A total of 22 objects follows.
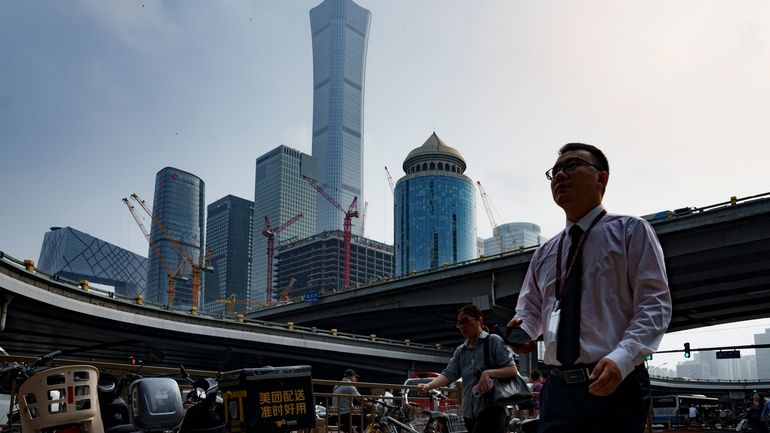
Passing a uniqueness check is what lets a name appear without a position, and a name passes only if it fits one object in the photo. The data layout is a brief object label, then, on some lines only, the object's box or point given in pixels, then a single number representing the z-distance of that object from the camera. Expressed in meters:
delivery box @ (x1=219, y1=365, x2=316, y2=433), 5.66
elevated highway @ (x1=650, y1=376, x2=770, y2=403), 100.00
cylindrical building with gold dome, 170.88
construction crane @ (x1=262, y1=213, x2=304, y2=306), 197.29
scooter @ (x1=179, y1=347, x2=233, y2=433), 5.79
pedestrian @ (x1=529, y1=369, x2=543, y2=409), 13.71
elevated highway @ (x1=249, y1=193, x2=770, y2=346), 34.69
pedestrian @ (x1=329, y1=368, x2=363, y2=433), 8.02
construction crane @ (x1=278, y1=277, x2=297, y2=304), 169.75
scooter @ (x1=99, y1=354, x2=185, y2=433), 5.68
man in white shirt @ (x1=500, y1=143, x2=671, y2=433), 2.48
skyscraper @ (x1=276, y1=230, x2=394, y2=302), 189.88
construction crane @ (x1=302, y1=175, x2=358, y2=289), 184.00
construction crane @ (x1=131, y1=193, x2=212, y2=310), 122.38
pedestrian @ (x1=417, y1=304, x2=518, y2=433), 5.27
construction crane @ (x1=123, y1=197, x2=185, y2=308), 130.50
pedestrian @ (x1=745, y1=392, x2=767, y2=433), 18.86
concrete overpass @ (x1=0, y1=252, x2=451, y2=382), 33.22
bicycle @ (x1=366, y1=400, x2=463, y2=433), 7.31
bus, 45.84
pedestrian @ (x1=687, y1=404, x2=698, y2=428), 43.41
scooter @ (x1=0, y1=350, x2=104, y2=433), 5.20
